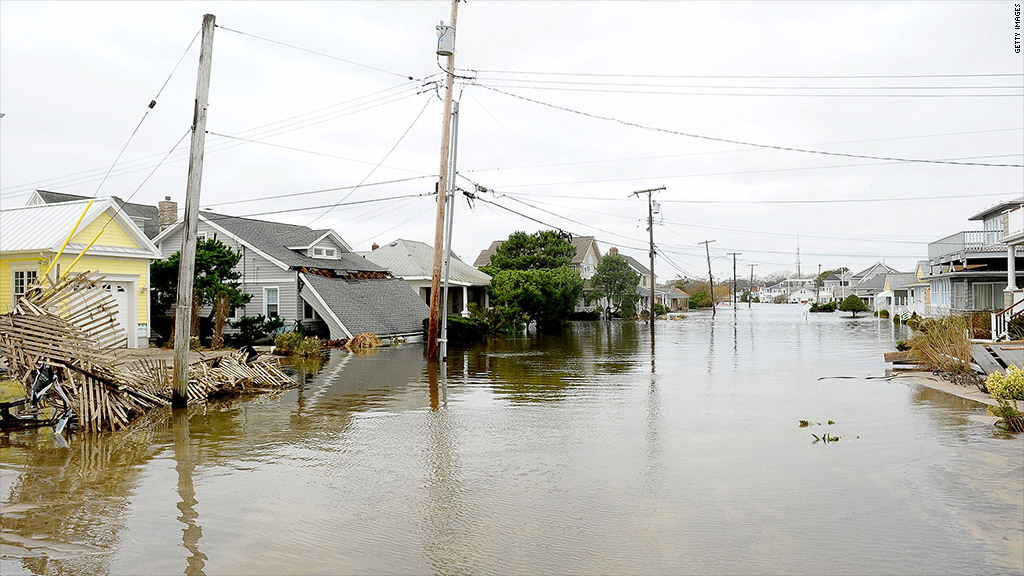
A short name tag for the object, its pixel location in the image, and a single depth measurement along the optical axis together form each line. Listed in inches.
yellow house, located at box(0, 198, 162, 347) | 847.7
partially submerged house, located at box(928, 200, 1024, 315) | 1547.7
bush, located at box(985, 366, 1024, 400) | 533.0
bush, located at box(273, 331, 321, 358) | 1059.9
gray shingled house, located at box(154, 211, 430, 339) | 1244.5
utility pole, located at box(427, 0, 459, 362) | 946.7
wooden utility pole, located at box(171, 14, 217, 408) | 542.9
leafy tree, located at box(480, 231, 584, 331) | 1620.4
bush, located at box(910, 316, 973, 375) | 710.5
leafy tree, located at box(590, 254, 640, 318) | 2407.7
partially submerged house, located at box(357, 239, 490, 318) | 1644.9
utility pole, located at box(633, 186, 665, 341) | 1901.8
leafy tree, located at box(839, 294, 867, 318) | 3036.4
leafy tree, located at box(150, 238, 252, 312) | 1071.6
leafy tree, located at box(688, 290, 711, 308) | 4171.8
